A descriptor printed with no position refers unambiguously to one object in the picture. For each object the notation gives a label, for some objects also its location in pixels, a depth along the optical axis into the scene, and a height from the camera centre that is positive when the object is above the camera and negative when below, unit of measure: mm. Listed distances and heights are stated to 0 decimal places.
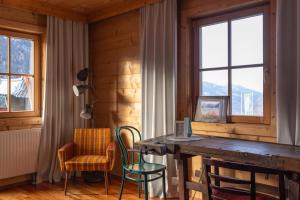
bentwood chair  2942 -690
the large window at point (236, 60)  2912 +424
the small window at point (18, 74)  3854 +340
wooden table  2059 -399
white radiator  3686 -660
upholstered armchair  3520 -668
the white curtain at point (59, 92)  4070 +107
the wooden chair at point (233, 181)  1747 -505
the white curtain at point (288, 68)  2535 +276
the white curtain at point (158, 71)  3400 +346
